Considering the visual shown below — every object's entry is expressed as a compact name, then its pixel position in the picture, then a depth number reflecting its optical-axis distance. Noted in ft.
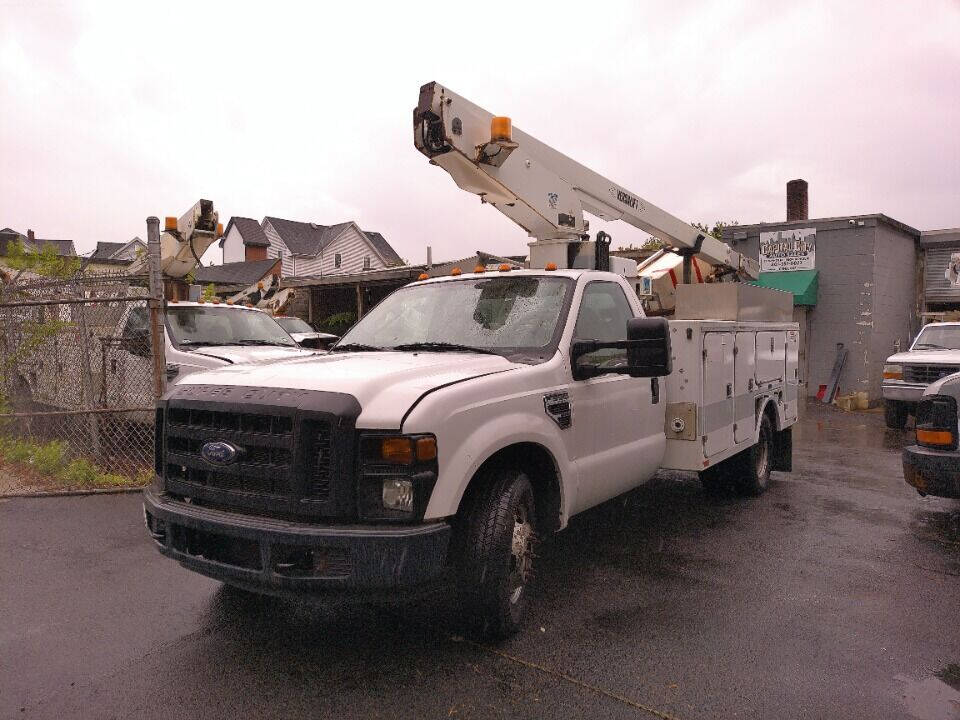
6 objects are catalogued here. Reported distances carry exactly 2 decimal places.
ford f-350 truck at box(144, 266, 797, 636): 10.08
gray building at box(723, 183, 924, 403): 54.29
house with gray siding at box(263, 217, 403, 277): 147.64
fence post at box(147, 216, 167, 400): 21.03
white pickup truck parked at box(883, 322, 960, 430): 35.91
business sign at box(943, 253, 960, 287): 60.03
